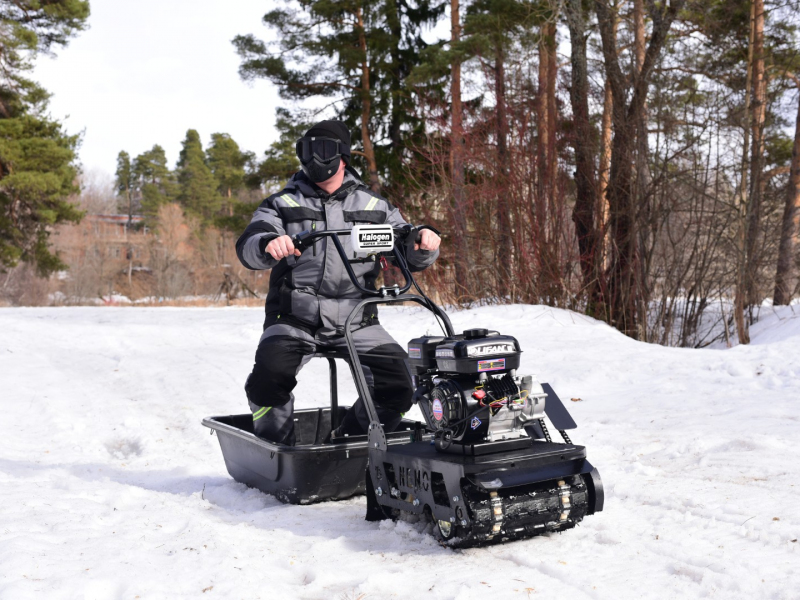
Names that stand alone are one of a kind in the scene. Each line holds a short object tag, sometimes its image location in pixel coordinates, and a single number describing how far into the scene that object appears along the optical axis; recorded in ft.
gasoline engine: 9.22
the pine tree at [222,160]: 200.44
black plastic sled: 11.51
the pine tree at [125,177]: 240.73
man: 12.06
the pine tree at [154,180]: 210.79
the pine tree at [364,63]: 68.13
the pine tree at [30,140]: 77.30
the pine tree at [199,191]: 198.90
